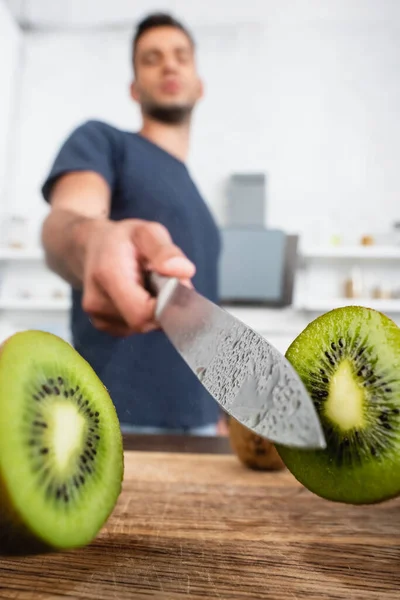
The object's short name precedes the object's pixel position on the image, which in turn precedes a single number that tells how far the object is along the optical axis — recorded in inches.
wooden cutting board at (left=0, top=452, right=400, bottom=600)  9.7
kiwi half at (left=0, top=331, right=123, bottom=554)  9.3
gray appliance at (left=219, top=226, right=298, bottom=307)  101.7
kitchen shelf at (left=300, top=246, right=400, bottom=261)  103.8
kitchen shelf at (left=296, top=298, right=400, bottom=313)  101.7
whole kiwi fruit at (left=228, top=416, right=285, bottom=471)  21.1
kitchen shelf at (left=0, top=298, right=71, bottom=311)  107.6
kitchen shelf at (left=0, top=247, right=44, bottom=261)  110.8
